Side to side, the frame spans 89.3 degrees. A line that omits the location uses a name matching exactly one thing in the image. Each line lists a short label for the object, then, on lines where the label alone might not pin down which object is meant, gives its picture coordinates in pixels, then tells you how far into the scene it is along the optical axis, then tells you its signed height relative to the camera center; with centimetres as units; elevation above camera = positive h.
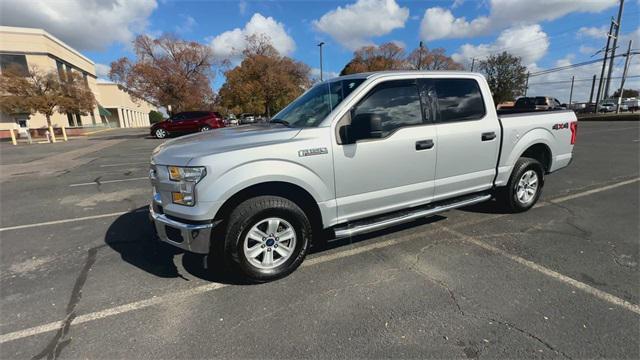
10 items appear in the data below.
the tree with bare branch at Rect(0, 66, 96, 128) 2286 +230
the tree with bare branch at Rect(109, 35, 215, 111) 2789 +403
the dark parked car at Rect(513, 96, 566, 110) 2537 +38
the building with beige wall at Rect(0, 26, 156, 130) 3591 +808
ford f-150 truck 287 -53
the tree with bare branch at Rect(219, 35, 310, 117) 3359 +370
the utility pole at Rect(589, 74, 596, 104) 5531 +288
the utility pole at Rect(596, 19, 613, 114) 3066 +437
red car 2342 -29
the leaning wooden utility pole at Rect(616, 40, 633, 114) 3401 +336
